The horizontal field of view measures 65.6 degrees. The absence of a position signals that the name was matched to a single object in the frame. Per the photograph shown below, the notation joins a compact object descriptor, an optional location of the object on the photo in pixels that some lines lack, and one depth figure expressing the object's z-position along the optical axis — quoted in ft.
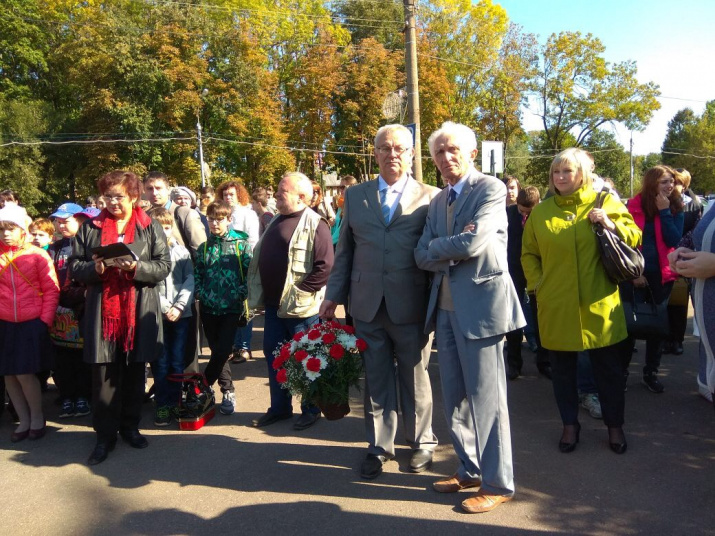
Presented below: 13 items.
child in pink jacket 15.01
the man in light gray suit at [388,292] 12.08
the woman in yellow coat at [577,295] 12.62
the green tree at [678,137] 199.48
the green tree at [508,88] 117.19
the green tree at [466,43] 118.83
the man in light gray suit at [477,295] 10.54
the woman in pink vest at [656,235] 16.53
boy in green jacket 16.63
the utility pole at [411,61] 38.60
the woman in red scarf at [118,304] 13.73
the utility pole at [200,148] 94.94
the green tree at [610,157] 164.39
